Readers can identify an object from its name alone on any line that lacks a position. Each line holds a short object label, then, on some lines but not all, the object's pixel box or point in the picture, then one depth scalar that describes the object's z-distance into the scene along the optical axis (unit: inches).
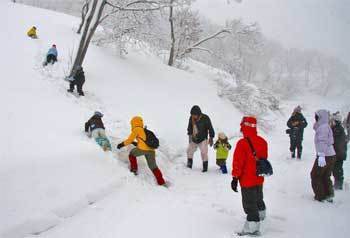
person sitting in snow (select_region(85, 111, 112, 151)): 339.9
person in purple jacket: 297.0
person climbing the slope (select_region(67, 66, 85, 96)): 523.8
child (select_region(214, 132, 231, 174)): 384.2
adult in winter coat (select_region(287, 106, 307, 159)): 473.4
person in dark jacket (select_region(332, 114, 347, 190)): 341.1
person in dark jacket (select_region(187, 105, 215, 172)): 380.5
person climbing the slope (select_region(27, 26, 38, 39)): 783.7
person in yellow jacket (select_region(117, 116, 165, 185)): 318.3
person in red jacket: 220.7
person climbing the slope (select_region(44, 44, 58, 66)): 622.3
